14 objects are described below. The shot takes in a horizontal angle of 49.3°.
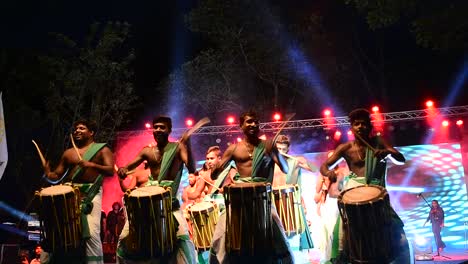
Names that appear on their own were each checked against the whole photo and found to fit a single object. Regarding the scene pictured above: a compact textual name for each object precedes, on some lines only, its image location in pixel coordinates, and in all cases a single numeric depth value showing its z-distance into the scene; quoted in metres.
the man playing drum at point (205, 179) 8.50
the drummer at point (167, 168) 5.14
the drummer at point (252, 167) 4.76
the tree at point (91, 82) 15.67
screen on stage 11.84
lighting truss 11.58
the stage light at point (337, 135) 12.74
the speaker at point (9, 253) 10.08
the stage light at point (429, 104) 11.76
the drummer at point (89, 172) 5.55
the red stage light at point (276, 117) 12.96
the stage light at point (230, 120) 13.23
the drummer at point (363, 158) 4.83
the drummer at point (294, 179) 7.16
